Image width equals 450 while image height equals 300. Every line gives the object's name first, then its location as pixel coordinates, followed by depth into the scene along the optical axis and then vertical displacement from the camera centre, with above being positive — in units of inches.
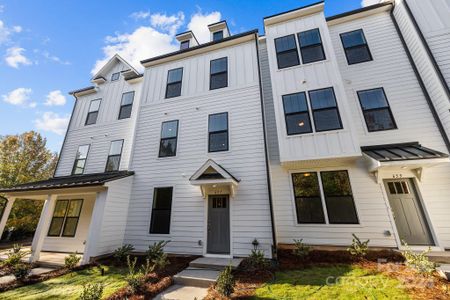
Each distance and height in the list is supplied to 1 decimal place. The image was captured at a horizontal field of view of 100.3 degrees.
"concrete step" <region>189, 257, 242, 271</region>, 236.5 -52.3
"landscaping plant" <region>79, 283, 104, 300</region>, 154.8 -57.5
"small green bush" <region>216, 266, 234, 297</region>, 170.8 -56.7
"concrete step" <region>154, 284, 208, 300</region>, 177.6 -68.1
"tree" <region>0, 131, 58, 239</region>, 622.9 +206.4
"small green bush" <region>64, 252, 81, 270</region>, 266.4 -53.8
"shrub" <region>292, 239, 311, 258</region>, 247.9 -39.4
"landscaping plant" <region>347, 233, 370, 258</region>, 236.1 -36.4
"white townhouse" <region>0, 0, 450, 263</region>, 271.0 +106.8
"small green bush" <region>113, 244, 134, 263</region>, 284.5 -47.4
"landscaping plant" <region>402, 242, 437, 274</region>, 177.0 -42.4
